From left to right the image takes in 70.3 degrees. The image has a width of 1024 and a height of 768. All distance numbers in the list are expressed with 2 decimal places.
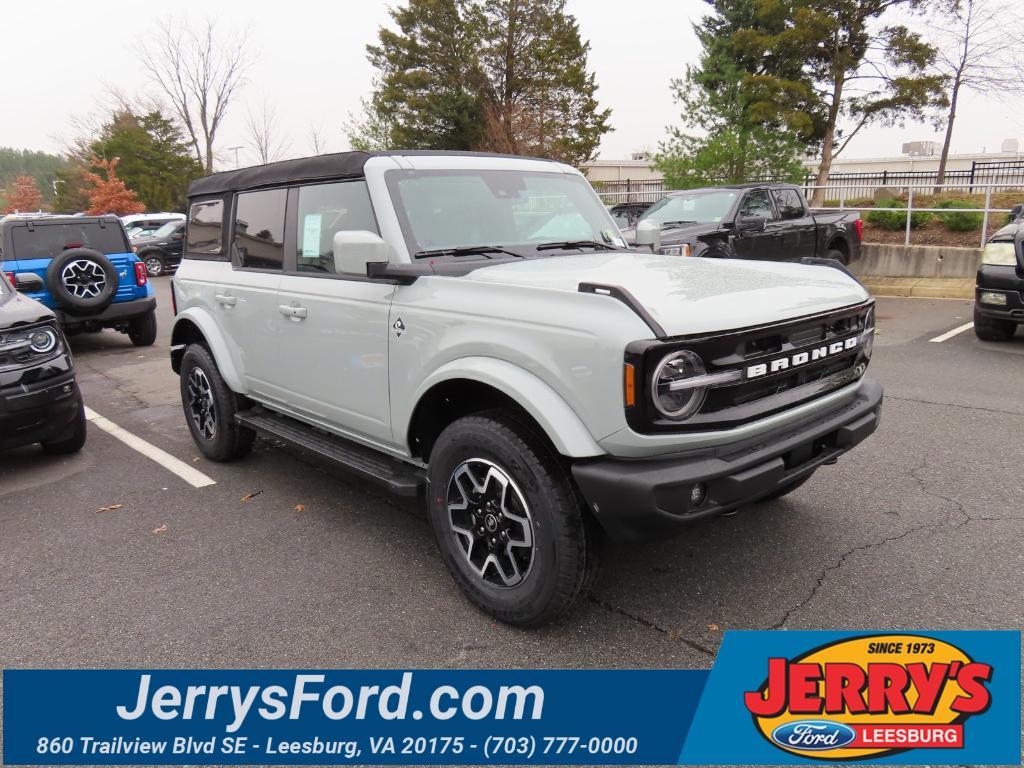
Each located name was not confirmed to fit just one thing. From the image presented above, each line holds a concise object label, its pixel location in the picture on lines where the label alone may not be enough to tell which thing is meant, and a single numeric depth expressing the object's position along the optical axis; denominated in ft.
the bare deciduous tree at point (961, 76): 63.31
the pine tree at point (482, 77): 98.84
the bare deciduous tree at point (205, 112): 140.15
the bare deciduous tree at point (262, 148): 153.28
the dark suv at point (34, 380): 16.05
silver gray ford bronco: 8.34
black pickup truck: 32.73
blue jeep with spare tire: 30.19
